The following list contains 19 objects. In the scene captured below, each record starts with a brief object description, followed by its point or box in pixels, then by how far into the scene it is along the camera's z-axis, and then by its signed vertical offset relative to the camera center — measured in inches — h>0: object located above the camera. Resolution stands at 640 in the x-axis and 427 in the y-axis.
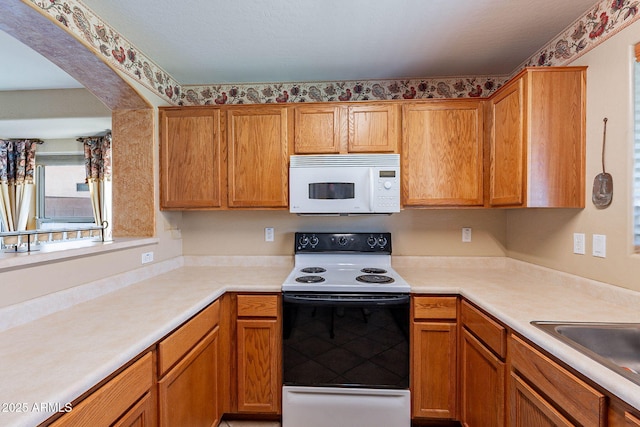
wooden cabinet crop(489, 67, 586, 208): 62.1 +16.4
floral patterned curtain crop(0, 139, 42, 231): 137.0 +15.0
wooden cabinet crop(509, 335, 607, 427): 33.2 -23.5
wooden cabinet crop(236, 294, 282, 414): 70.8 -35.9
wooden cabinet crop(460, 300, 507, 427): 53.4 -32.1
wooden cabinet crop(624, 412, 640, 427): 29.0 -21.1
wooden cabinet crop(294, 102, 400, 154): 81.9 +23.8
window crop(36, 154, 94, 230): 141.5 +10.1
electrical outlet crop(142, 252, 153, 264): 77.6 -12.2
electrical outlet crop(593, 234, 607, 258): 57.6 -6.8
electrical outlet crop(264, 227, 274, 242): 95.9 -7.7
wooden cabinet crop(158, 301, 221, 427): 47.2 -30.2
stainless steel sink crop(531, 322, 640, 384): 42.9 -19.1
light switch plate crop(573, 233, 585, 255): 62.9 -7.1
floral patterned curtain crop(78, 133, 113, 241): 134.5 +20.1
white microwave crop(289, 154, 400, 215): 79.5 +7.7
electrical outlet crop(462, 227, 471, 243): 93.0 -7.5
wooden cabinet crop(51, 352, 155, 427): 31.3 -23.2
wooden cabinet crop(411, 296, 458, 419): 69.2 -34.9
